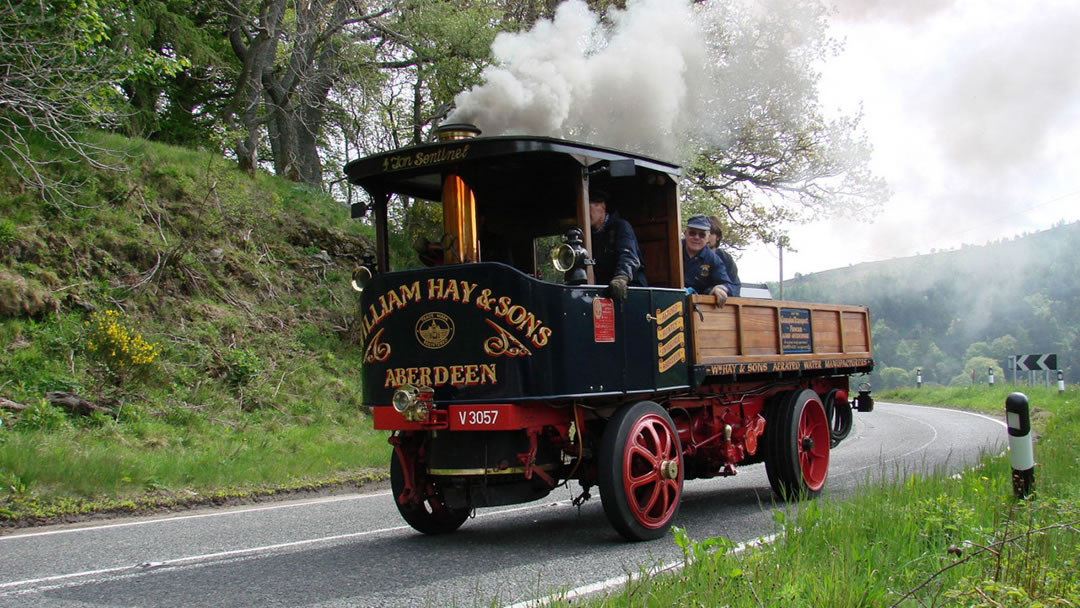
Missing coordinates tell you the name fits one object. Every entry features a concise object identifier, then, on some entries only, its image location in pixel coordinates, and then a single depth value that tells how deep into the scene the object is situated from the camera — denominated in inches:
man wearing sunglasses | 320.5
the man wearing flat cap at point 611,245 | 260.7
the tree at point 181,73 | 681.0
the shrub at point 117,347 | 455.5
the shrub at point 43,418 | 390.9
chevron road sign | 1128.2
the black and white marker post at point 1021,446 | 232.2
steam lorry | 228.7
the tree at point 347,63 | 716.7
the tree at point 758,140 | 717.3
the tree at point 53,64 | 454.0
